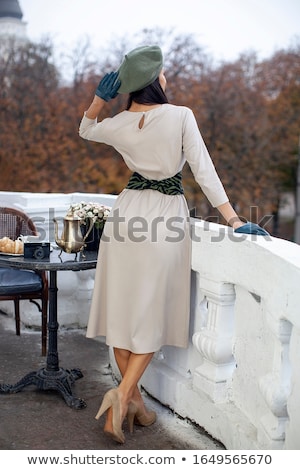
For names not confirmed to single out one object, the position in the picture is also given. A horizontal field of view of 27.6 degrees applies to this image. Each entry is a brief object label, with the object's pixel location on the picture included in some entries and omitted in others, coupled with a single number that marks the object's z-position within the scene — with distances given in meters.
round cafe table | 3.04
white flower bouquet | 3.21
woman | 2.62
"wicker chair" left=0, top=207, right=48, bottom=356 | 3.72
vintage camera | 3.11
